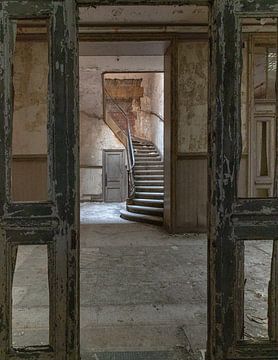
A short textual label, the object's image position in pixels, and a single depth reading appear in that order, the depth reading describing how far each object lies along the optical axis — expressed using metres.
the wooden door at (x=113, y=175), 11.26
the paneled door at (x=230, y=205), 1.87
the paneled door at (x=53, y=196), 1.83
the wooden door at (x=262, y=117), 6.22
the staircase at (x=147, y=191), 7.26
